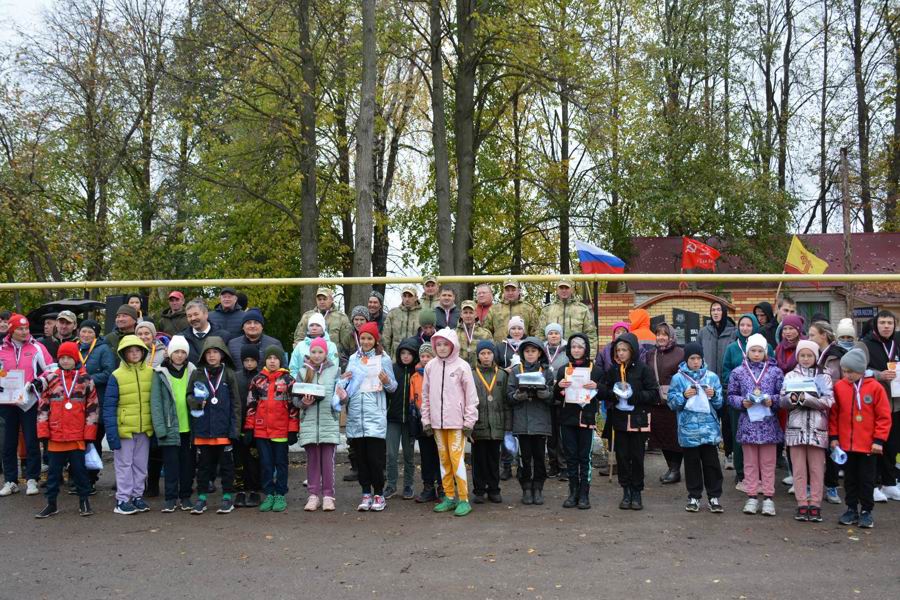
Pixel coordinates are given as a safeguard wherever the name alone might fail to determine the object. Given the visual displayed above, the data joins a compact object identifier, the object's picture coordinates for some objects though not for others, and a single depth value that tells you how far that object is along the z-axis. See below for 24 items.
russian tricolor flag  12.73
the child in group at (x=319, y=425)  8.28
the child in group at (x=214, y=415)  8.32
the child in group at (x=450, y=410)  8.17
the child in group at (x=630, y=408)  8.16
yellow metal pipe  10.03
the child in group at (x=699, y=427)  8.05
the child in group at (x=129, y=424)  8.35
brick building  22.33
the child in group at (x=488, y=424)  8.45
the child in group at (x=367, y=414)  8.30
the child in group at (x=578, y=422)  8.27
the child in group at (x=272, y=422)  8.36
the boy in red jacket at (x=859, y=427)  7.54
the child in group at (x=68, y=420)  8.39
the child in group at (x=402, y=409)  8.79
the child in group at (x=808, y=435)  7.72
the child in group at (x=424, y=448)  8.66
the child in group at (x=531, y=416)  8.35
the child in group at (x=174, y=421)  8.41
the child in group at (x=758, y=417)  8.01
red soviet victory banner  23.86
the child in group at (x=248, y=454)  8.58
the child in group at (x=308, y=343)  8.61
